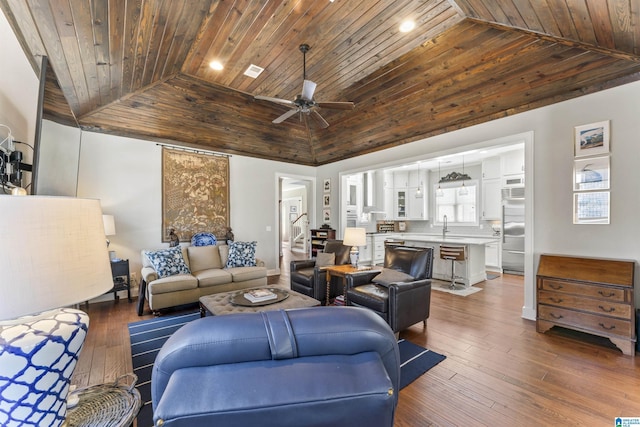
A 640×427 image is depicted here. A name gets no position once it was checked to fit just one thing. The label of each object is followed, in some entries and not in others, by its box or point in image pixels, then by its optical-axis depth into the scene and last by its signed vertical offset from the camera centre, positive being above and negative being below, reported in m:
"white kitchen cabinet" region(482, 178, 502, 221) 6.62 +0.40
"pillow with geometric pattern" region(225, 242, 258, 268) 4.64 -0.72
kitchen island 5.09 -0.87
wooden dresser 2.62 -0.86
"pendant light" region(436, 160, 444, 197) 7.94 +0.68
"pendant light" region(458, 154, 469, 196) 7.51 +0.67
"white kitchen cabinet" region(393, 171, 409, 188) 8.38 +1.11
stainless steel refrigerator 5.99 -0.35
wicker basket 0.97 -0.76
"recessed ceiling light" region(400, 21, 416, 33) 2.82 +2.02
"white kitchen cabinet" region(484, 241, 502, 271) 6.36 -1.00
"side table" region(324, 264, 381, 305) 3.50 -0.77
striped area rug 2.06 -1.37
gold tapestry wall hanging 4.88 +0.38
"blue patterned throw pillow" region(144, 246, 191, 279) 3.89 -0.72
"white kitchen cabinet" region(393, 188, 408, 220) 8.40 +0.36
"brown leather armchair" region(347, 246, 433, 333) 2.87 -0.87
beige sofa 3.63 -0.97
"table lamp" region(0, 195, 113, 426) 0.66 -0.21
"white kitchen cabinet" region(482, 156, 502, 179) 6.59 +1.19
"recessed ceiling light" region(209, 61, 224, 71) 3.46 +1.95
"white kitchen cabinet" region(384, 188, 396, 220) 8.27 +0.36
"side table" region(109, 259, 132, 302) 4.02 -0.95
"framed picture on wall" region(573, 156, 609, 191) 3.01 +0.49
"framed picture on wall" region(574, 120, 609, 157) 3.01 +0.88
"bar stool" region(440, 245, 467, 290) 4.93 -0.76
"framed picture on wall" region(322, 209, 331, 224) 6.74 -0.05
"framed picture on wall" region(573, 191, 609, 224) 3.01 +0.10
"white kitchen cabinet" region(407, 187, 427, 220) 8.12 +0.29
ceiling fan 2.97 +1.33
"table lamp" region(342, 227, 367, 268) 3.66 -0.31
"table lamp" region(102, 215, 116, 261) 3.88 -0.18
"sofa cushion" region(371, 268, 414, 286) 3.13 -0.75
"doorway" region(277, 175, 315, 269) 9.85 -0.30
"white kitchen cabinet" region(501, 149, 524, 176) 6.16 +1.25
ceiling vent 3.58 +1.96
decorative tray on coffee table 2.74 -0.92
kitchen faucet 7.80 -0.17
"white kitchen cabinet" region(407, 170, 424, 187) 8.10 +1.13
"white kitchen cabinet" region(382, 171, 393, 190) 8.23 +1.07
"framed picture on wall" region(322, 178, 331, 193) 6.74 +0.74
